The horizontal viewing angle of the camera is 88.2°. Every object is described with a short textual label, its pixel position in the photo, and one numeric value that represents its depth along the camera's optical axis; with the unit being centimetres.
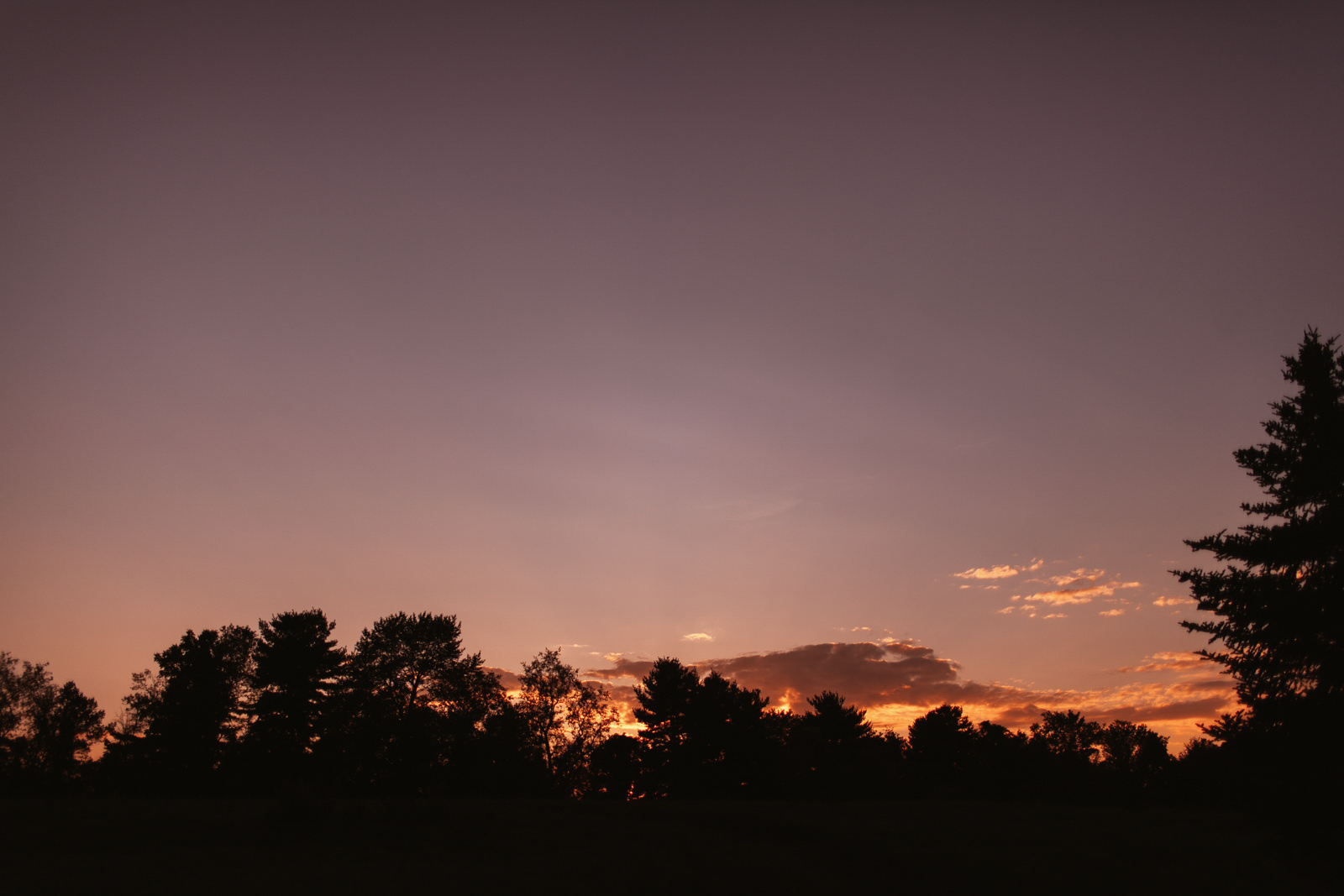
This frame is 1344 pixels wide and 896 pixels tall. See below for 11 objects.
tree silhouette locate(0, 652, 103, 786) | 5966
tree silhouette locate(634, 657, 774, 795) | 5966
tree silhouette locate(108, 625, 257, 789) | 5328
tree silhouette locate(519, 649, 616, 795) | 5997
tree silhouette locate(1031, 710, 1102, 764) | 11262
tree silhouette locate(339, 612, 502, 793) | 5359
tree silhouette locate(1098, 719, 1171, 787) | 9144
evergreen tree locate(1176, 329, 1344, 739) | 2019
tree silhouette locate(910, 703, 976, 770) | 8481
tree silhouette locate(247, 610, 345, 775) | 5212
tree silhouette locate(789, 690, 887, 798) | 6962
